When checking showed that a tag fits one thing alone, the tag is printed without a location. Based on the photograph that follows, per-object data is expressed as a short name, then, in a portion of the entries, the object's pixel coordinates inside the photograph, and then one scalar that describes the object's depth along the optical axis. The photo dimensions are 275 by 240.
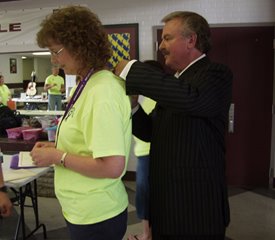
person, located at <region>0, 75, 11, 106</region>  4.93
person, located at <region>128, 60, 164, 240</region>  2.50
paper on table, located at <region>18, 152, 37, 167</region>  2.33
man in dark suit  1.11
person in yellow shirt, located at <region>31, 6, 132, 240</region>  1.04
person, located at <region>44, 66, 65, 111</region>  4.36
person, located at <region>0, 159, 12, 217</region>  1.62
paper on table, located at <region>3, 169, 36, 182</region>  2.12
